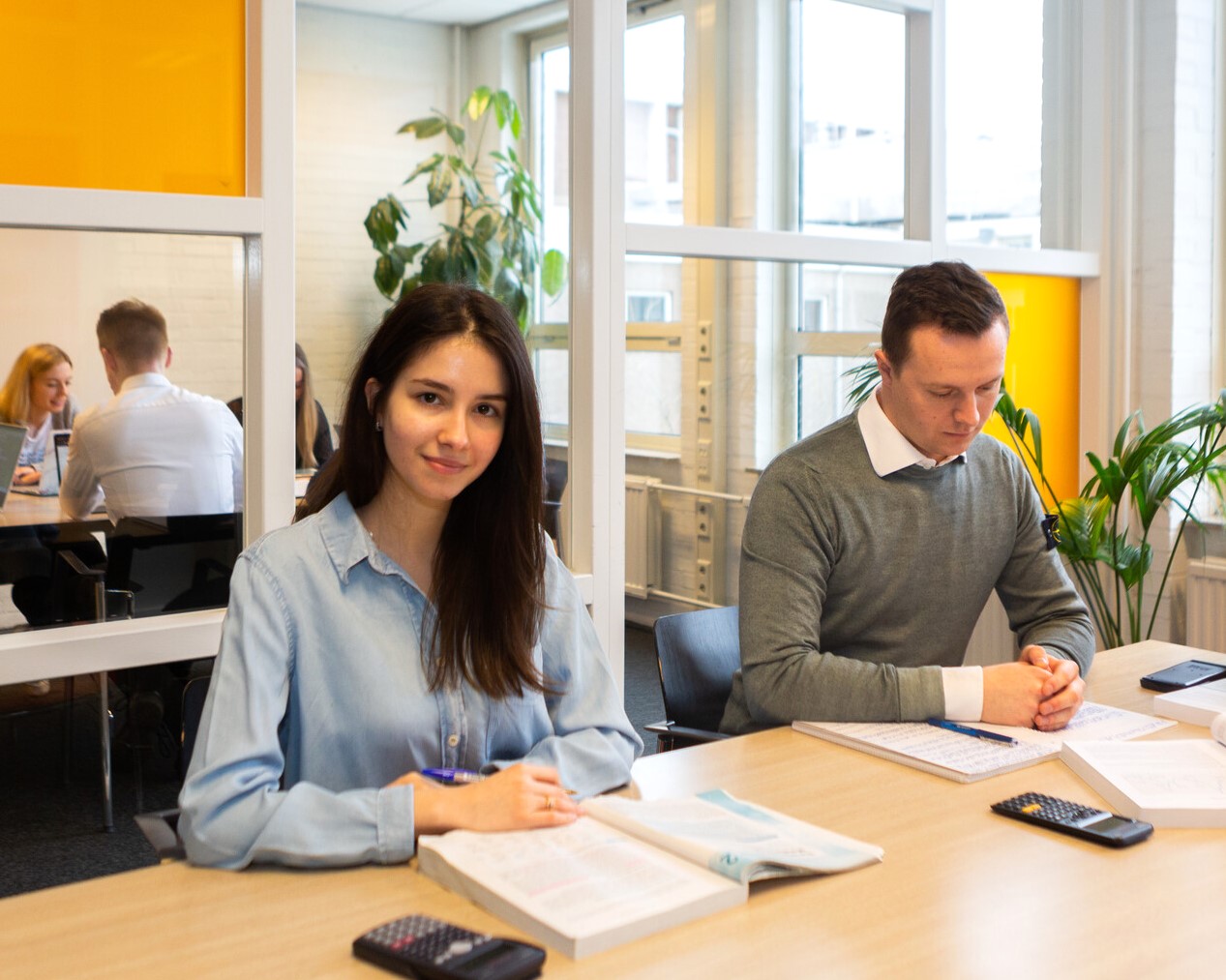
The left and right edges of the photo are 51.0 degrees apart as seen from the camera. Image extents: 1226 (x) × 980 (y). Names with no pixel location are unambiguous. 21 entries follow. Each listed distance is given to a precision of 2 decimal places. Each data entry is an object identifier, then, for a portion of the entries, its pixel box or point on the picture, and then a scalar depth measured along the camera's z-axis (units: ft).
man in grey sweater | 7.15
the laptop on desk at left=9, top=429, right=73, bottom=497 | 8.25
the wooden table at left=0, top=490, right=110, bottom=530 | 8.12
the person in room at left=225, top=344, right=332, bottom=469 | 9.12
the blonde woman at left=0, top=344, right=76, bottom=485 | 8.07
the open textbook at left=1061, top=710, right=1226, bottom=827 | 5.31
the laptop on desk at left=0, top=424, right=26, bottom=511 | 8.07
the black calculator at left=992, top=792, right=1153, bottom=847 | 5.09
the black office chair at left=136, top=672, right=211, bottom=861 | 5.25
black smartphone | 7.70
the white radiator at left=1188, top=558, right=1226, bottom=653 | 13.91
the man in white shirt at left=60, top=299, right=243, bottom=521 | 8.43
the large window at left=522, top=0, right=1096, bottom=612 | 11.41
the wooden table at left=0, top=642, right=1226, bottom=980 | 3.98
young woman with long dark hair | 5.29
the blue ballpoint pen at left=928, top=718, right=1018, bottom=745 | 6.37
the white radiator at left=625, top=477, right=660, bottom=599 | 11.19
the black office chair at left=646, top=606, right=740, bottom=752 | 8.06
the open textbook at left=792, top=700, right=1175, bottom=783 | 6.00
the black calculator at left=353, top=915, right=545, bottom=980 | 3.76
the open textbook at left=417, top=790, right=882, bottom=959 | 4.14
